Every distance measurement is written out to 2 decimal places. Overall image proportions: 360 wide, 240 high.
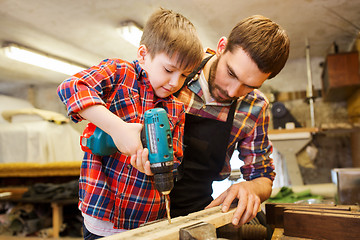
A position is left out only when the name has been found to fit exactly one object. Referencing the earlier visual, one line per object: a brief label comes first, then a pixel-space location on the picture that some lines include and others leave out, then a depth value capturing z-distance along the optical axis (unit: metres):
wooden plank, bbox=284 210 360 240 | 0.91
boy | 1.03
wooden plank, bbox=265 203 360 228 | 1.15
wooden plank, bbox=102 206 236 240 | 0.77
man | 1.19
